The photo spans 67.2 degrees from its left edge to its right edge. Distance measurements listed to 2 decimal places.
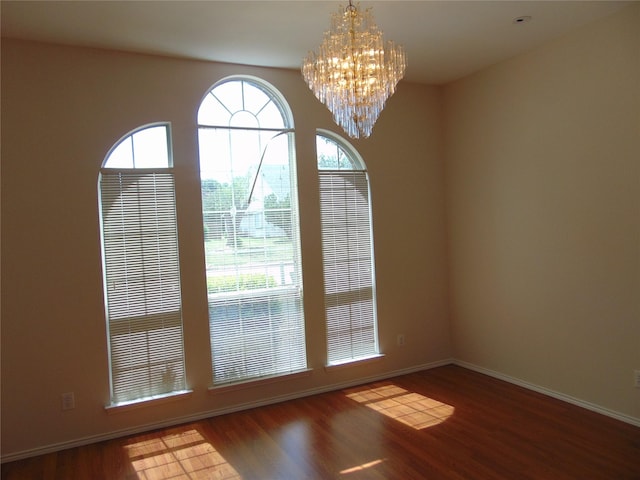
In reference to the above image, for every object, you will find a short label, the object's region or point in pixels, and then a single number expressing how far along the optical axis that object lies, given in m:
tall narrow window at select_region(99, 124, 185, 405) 3.63
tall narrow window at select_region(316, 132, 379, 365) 4.43
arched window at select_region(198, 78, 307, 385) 4.02
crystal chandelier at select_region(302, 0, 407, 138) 2.59
